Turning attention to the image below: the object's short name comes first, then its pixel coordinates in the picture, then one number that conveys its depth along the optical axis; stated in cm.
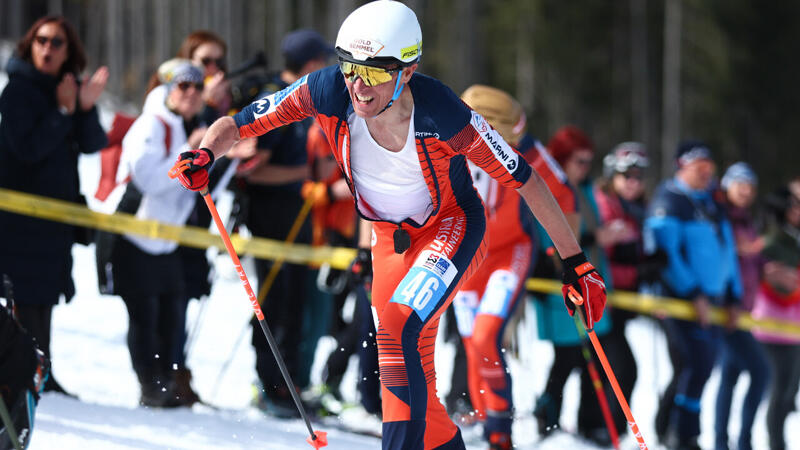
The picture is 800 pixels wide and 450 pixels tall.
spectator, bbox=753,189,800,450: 1534
